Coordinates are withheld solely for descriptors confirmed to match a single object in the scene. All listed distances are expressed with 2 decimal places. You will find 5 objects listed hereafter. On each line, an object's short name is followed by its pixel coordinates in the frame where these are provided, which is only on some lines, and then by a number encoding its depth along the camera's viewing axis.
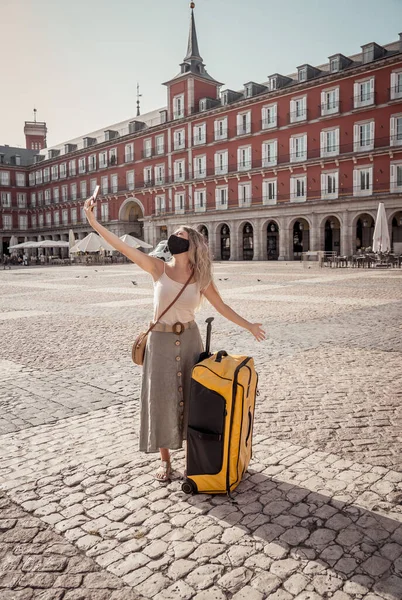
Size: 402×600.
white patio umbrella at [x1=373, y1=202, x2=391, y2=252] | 23.89
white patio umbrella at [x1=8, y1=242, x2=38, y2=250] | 44.36
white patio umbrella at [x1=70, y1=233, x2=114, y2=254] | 29.70
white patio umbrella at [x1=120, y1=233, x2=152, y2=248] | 32.72
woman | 3.17
